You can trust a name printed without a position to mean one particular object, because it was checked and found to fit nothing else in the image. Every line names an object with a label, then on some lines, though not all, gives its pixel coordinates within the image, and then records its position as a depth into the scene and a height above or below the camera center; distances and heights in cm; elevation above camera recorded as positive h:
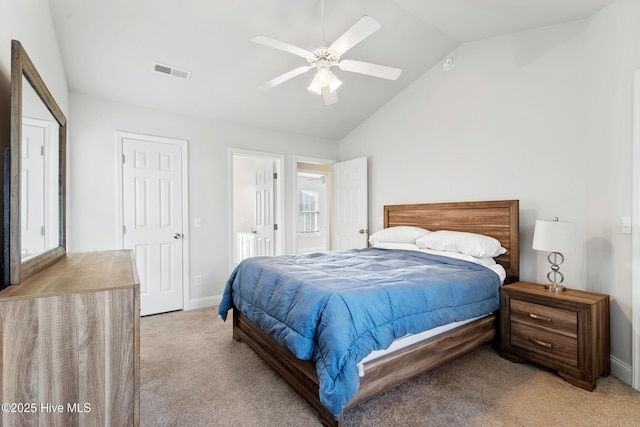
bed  176 -91
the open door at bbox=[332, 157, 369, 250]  462 +11
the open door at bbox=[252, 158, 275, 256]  464 +8
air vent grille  301 +144
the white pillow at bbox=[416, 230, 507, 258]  282 -31
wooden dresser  92 -46
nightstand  210 -89
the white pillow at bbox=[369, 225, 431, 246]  356 -28
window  742 +2
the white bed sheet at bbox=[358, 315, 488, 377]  179 -86
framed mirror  114 +18
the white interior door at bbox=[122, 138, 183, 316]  351 -7
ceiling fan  202 +115
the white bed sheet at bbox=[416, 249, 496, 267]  279 -44
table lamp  233 -21
